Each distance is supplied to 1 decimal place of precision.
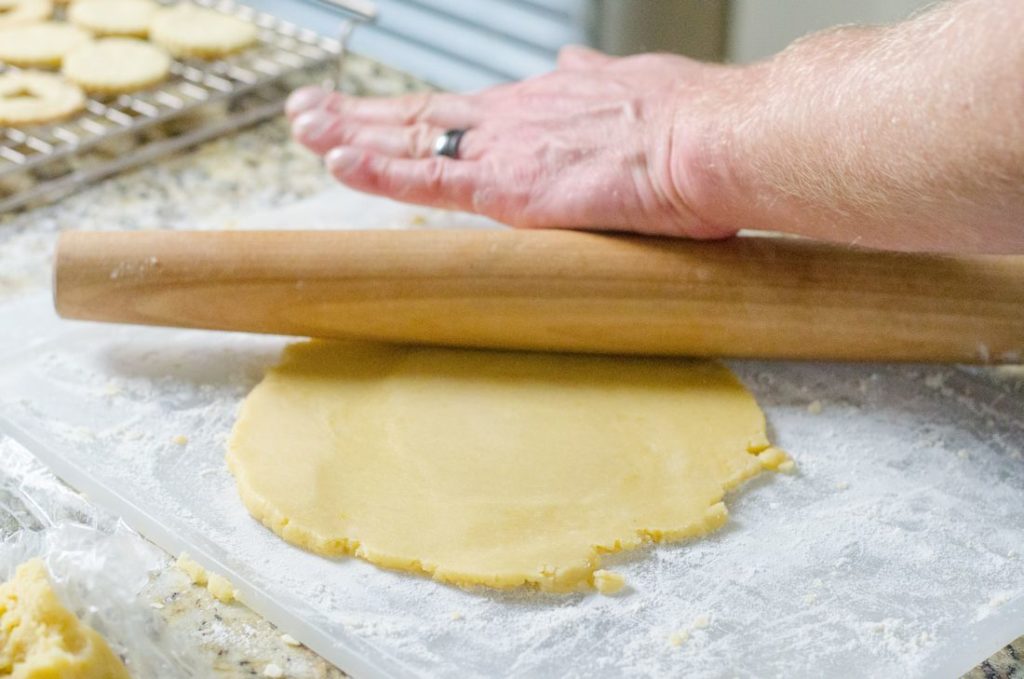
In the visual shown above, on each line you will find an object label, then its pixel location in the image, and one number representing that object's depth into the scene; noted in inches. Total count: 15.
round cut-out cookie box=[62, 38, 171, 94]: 46.0
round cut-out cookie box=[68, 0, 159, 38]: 48.4
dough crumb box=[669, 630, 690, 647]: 35.0
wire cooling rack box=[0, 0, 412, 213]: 44.6
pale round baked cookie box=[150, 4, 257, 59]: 47.2
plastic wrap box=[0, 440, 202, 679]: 34.0
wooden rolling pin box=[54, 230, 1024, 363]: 38.9
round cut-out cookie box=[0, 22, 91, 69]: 46.9
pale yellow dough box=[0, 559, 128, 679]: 32.8
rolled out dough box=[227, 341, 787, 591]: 36.1
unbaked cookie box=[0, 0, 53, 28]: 48.4
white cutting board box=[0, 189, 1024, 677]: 35.0
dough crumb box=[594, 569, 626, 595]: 35.7
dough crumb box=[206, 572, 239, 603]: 35.6
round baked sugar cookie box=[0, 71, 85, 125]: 44.7
